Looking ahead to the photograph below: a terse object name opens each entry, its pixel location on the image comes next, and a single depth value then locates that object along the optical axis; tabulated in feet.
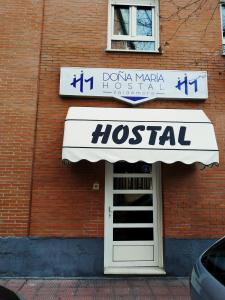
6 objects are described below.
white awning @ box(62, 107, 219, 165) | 20.95
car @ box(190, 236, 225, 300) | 9.38
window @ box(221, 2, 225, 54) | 27.40
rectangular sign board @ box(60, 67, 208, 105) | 24.95
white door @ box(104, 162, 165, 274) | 23.77
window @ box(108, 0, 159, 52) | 26.84
